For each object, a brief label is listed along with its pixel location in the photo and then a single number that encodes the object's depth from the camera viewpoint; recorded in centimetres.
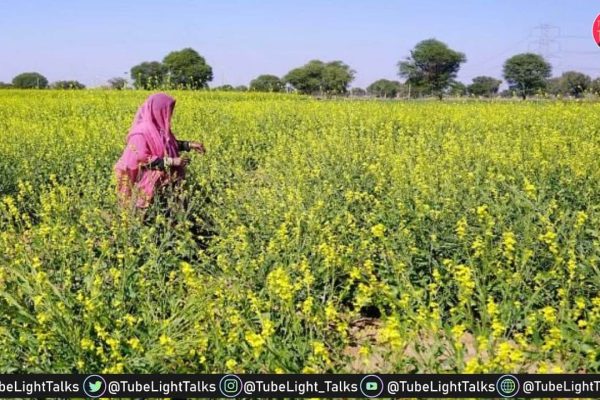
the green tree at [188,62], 9138
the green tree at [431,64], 9712
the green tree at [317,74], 10599
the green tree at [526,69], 8881
